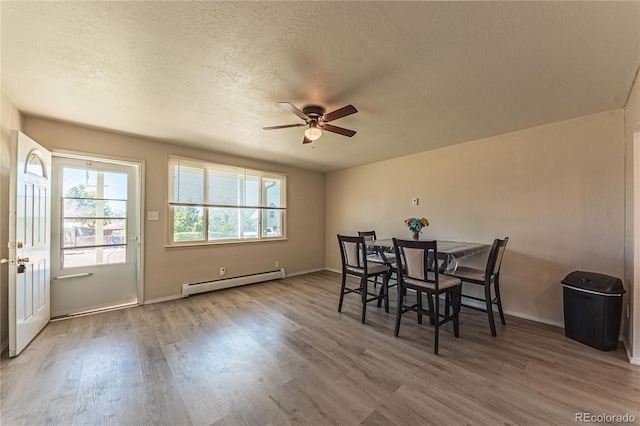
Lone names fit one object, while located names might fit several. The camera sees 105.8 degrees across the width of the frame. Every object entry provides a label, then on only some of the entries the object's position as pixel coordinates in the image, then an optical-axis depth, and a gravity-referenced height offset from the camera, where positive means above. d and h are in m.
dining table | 2.71 -0.44
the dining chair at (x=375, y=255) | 3.35 -0.67
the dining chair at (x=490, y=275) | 2.59 -0.72
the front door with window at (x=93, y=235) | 3.08 -0.29
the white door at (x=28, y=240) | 2.15 -0.26
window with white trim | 3.92 +0.20
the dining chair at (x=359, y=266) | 3.01 -0.70
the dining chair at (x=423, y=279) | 2.35 -0.70
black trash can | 2.23 -0.92
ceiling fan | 2.26 +0.93
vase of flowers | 3.48 -0.16
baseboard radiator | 3.87 -1.22
